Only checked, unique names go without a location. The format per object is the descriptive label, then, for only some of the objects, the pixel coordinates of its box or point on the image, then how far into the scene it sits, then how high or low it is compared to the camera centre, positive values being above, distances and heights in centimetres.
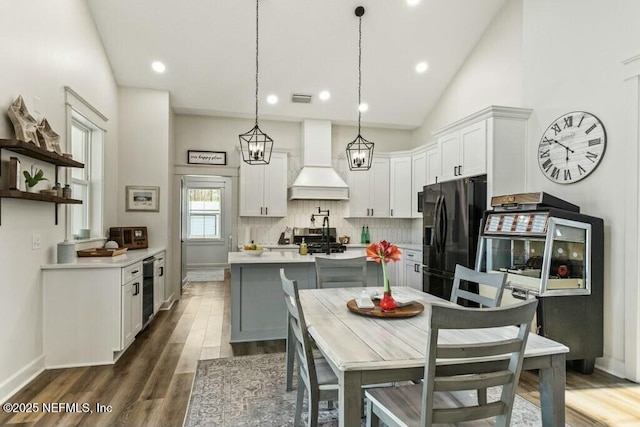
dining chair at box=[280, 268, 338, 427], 190 -82
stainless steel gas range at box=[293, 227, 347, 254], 661 -33
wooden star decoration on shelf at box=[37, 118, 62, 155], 318 +69
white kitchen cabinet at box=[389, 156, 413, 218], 659 +57
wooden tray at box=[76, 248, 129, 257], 383 -37
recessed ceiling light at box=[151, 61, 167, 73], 516 +208
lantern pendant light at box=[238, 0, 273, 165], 376 +68
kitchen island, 409 -83
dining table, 149 -57
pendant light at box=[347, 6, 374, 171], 419 +80
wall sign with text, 645 +103
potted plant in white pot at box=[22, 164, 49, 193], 300 +32
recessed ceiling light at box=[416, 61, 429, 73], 568 +231
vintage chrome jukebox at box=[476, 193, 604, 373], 319 -49
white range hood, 636 +80
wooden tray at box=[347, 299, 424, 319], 212 -54
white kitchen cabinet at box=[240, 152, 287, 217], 627 +49
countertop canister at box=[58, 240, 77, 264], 349 -33
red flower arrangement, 230 -22
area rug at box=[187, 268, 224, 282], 827 -137
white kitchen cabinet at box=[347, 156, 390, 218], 671 +48
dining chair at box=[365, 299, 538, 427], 134 -55
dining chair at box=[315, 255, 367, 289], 311 -43
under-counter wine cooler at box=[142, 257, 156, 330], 432 -86
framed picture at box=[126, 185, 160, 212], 540 +26
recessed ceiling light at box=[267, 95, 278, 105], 606 +192
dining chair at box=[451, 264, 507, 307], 227 -40
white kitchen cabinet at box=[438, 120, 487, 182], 423 +81
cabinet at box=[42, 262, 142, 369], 335 -91
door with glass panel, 987 -22
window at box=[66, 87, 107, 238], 424 +60
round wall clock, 342 +70
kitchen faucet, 660 -12
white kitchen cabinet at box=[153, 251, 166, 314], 485 -87
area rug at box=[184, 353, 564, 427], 248 -135
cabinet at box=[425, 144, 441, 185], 559 +84
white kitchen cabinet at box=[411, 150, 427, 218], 614 +70
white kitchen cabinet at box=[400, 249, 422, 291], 578 -80
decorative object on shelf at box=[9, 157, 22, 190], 278 +32
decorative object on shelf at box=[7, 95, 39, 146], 284 +73
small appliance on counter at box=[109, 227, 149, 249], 492 -27
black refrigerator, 431 -12
